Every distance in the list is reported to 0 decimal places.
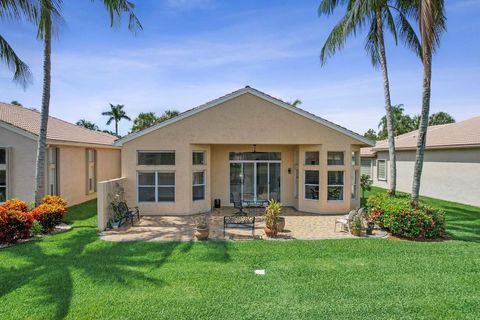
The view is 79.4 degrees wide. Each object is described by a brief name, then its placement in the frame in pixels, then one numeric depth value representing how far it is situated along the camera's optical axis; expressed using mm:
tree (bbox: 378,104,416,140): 56594
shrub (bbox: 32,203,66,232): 11352
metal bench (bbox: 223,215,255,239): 11133
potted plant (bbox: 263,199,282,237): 10875
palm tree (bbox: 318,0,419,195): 13984
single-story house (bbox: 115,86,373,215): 14914
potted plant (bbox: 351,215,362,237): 11172
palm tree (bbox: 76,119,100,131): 70312
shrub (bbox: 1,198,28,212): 10495
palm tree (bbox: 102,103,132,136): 55594
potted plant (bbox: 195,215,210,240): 10523
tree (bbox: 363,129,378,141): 67606
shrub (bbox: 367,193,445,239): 10625
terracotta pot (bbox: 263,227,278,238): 10951
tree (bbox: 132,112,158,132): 55562
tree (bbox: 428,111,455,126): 60969
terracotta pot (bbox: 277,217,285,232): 11301
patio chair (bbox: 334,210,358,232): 11690
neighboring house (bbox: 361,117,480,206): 17953
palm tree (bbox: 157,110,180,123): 55256
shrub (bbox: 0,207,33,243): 9891
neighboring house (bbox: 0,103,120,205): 14594
